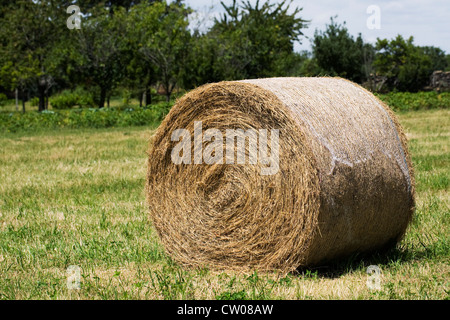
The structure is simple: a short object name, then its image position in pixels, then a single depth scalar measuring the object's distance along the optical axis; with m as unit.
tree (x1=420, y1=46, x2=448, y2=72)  76.38
